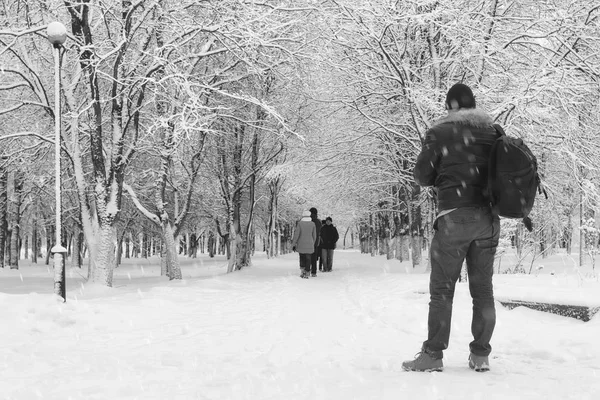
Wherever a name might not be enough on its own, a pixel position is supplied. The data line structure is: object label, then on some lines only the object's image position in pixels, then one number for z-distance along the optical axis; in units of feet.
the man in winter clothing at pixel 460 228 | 12.77
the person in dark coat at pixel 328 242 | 59.62
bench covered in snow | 18.33
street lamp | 25.20
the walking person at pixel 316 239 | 52.85
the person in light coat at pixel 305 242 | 49.57
